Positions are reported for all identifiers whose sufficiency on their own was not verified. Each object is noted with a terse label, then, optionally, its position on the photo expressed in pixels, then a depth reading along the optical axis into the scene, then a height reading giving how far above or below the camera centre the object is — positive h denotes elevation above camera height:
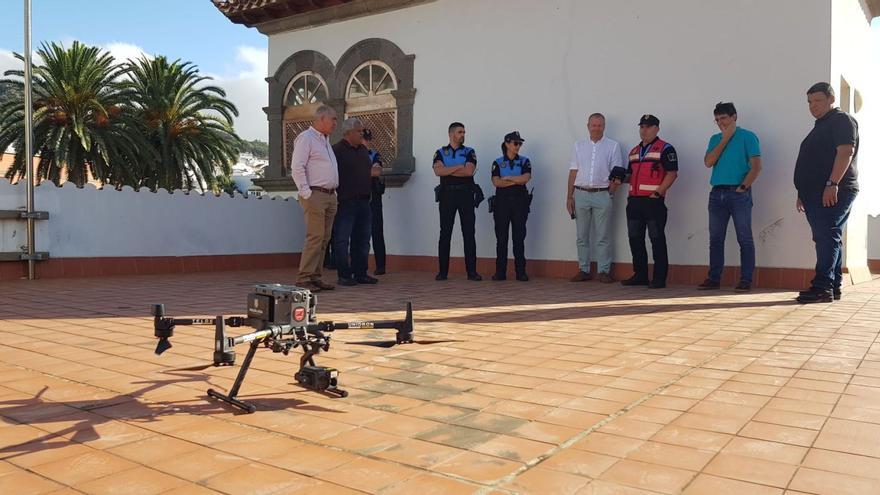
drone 2.81 -0.33
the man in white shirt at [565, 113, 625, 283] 8.29 +0.64
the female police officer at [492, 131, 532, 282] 8.61 +0.59
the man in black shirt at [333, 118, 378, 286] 7.82 +0.47
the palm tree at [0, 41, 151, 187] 23.92 +4.29
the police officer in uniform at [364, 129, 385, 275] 9.45 +0.45
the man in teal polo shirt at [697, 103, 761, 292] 7.18 +0.68
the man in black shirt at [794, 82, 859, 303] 6.16 +0.56
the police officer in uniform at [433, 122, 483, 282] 8.68 +0.65
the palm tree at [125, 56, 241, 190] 26.44 +4.62
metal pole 8.31 +1.26
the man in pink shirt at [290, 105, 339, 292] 6.95 +0.62
